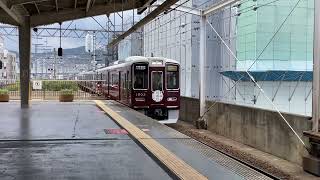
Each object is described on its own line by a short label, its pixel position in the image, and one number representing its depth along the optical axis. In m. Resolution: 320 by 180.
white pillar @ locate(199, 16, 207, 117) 19.94
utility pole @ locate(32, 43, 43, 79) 64.35
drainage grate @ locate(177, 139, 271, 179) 7.00
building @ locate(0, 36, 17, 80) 60.41
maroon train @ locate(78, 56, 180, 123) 20.30
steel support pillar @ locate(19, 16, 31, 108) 21.45
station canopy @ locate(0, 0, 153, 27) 21.11
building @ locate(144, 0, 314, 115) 20.39
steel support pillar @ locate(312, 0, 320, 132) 9.80
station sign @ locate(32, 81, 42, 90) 27.22
